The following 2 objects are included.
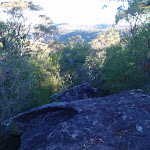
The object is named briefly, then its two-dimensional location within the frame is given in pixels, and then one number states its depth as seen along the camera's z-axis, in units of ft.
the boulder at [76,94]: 24.75
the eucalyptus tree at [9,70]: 13.55
